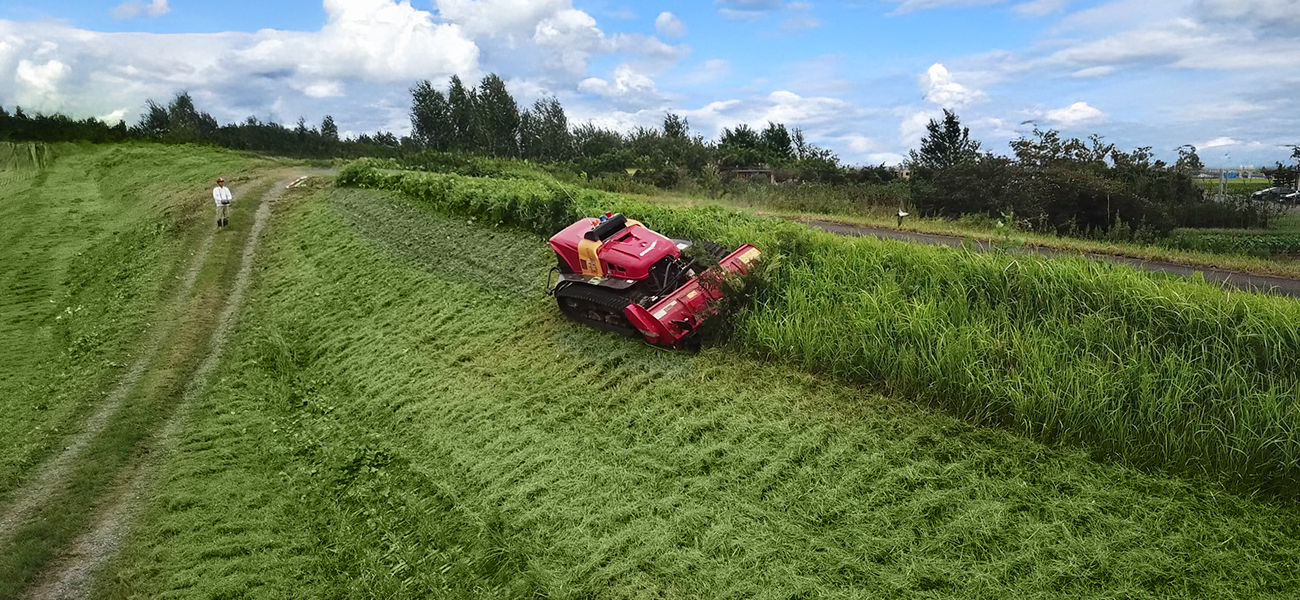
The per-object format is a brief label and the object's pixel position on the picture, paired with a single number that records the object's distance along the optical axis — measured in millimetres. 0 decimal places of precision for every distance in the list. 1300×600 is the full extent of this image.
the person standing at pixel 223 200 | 16672
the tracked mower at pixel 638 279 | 7180
